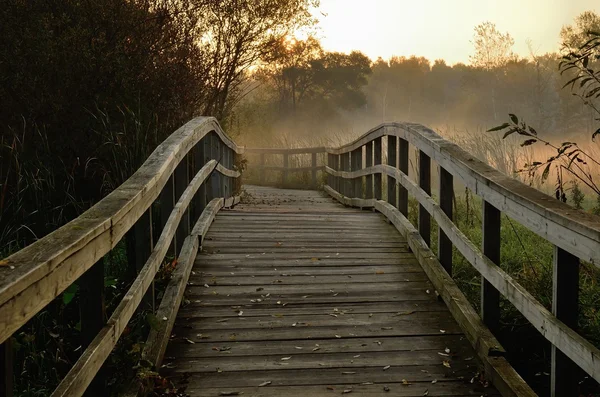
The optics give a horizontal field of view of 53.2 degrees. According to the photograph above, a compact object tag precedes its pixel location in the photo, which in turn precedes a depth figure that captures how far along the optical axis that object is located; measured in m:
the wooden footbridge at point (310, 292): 2.05
